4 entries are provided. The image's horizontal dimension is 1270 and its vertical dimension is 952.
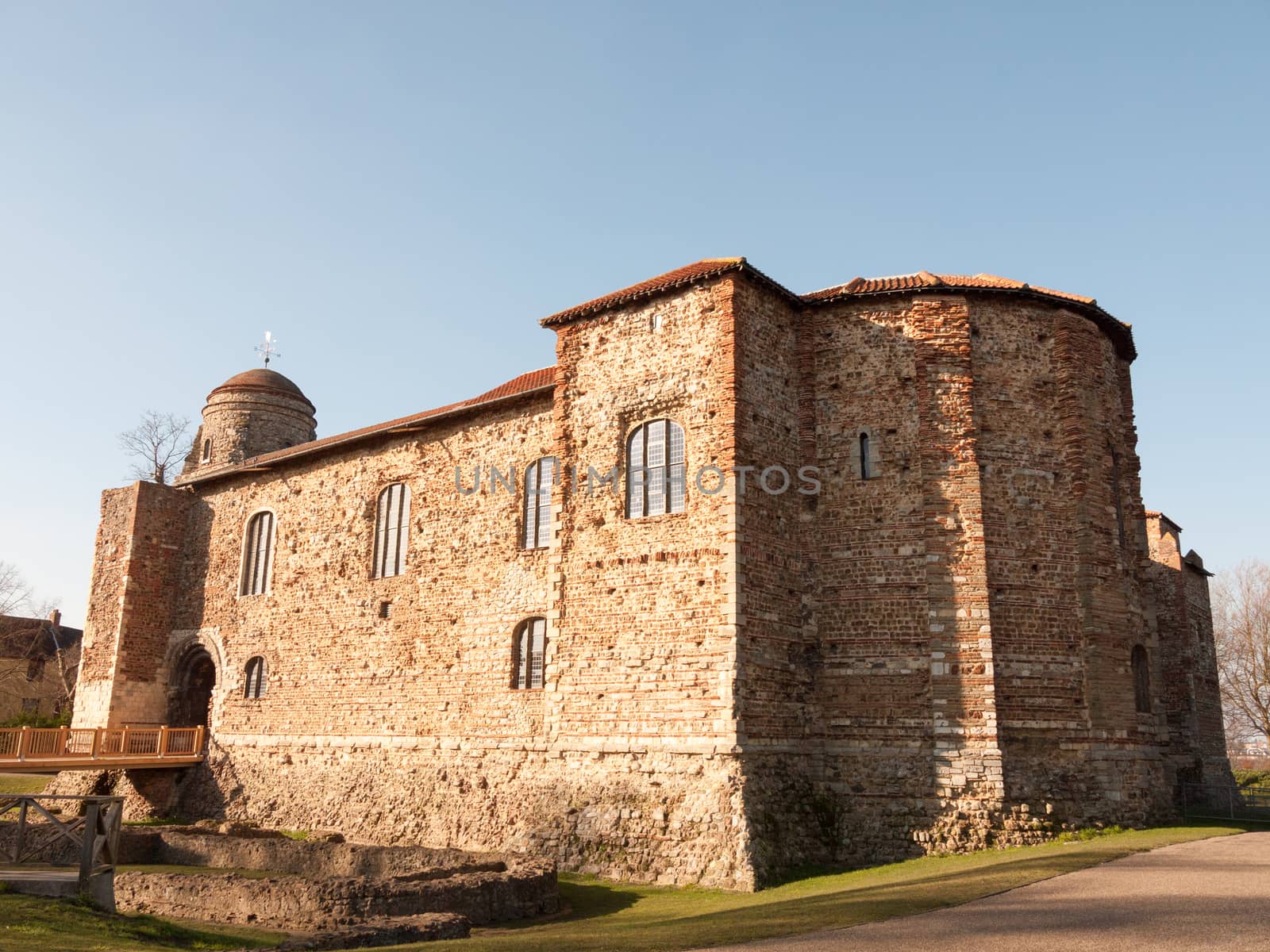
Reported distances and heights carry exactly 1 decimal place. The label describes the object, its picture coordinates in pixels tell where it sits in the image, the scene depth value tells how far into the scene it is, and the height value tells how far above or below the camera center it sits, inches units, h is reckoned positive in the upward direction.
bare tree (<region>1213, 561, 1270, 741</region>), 1547.7 +91.2
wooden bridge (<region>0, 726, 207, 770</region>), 800.3 -36.4
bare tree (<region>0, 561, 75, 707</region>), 1584.2 +73.9
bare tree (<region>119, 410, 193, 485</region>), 1499.8 +352.7
